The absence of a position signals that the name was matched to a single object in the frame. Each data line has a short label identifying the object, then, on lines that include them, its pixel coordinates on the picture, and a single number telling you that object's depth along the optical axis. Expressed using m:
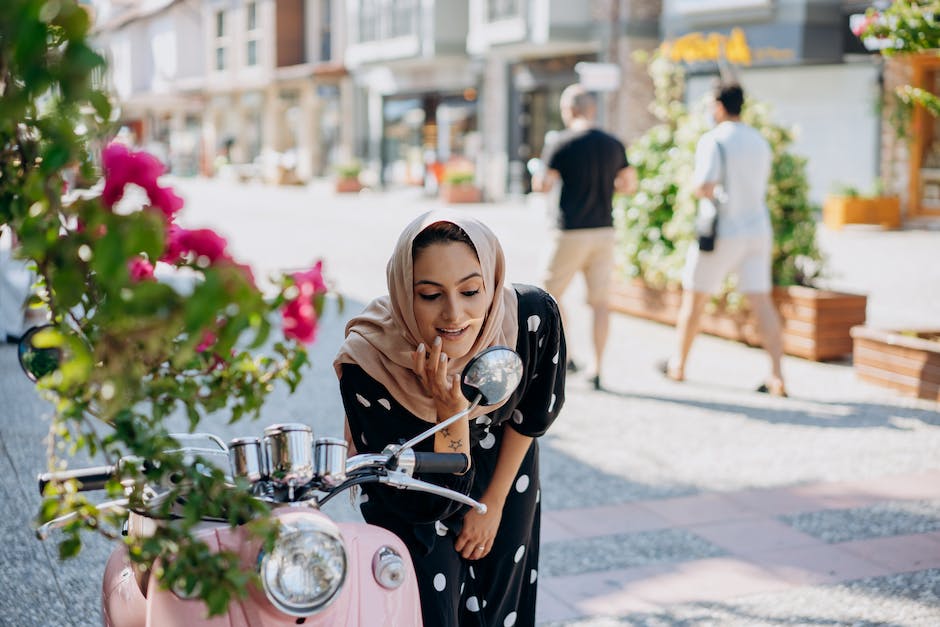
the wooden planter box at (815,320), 8.11
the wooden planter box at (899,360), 6.87
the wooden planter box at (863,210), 19.80
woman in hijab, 2.48
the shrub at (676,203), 8.86
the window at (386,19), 32.59
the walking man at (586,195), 7.42
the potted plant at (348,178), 33.62
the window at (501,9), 27.73
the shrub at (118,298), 1.20
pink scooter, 1.69
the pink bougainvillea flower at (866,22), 5.75
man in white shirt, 7.14
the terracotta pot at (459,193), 27.67
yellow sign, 22.90
